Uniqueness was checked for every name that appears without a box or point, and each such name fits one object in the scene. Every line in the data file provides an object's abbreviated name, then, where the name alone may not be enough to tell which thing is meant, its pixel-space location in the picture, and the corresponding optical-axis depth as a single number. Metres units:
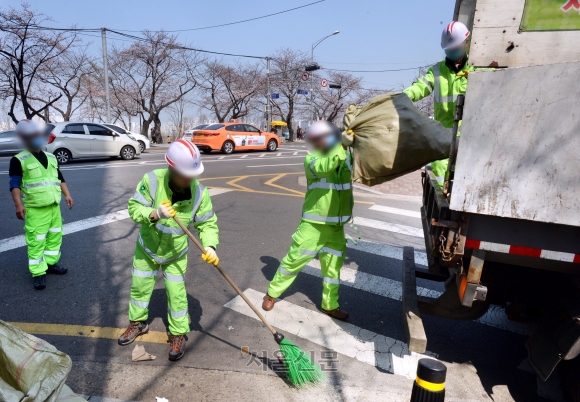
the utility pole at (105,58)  21.83
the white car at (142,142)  18.43
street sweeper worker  2.69
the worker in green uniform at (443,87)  3.31
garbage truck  1.85
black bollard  1.67
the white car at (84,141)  13.33
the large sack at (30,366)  1.83
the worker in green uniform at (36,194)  3.91
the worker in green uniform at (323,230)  3.43
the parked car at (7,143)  15.60
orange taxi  19.16
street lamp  38.24
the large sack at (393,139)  2.56
